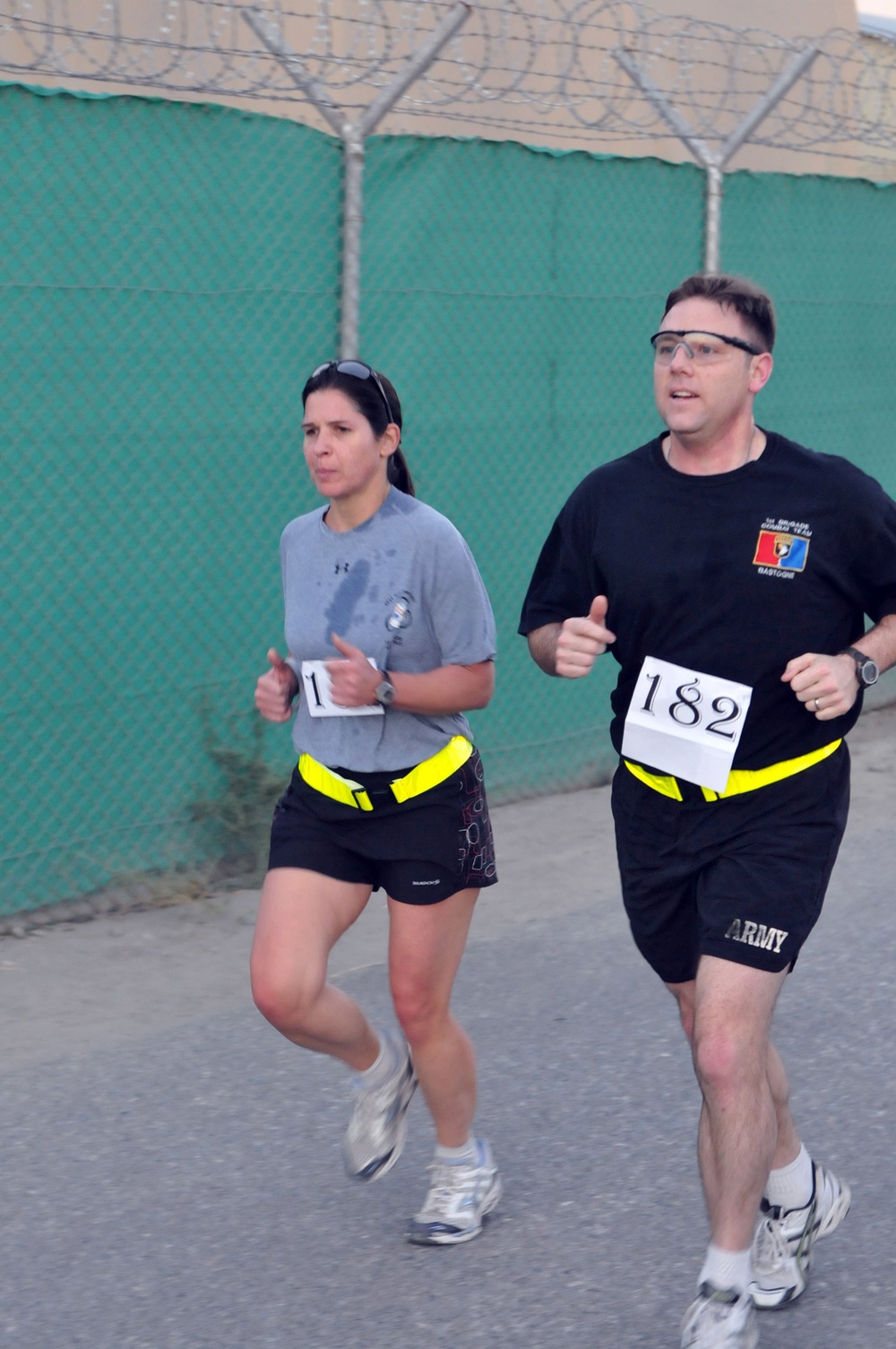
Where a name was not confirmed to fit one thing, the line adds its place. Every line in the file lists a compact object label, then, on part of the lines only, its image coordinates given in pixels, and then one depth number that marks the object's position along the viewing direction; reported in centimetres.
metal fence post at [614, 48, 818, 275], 1505
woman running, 750
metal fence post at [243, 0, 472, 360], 1275
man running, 672
